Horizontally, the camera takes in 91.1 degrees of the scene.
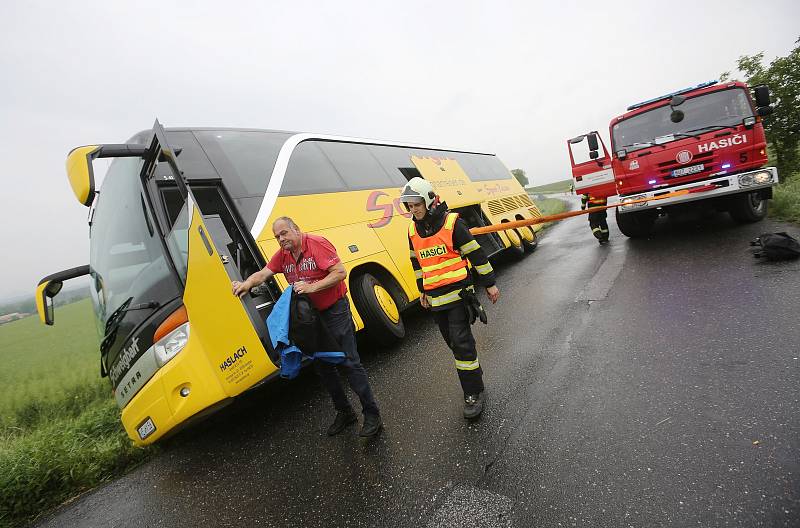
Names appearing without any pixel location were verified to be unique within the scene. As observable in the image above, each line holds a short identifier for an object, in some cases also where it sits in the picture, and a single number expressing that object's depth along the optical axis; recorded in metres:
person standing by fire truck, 8.02
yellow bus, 2.97
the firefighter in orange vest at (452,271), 2.99
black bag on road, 4.57
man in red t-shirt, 2.92
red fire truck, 6.05
